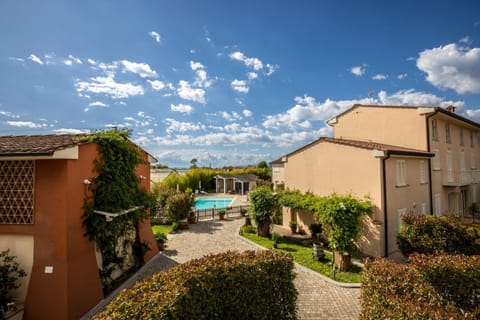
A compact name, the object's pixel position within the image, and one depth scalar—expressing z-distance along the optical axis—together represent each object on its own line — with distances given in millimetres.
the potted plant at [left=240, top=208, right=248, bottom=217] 22953
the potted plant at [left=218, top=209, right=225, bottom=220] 21578
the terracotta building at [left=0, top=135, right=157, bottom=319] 6664
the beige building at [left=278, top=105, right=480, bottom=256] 11875
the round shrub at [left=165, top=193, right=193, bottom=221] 18688
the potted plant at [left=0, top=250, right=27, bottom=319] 6410
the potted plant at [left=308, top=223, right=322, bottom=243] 13273
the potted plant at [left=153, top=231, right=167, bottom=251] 13234
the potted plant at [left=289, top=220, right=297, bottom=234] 15888
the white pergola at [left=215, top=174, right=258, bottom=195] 42719
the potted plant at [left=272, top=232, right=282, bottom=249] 12938
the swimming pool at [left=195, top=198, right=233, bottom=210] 32938
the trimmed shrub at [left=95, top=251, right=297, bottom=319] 3732
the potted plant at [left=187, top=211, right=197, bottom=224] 19750
